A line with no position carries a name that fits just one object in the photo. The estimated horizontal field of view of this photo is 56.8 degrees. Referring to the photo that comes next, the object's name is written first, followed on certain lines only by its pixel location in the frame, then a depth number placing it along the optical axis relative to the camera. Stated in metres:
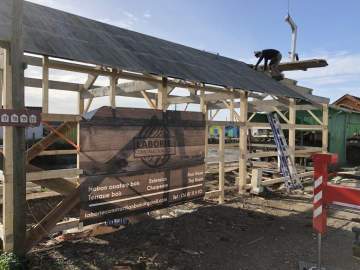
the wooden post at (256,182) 9.85
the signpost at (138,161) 5.39
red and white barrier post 4.71
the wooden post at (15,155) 4.46
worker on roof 13.54
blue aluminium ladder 10.94
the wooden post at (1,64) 5.14
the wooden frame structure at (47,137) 4.50
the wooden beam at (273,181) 10.26
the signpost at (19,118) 4.28
